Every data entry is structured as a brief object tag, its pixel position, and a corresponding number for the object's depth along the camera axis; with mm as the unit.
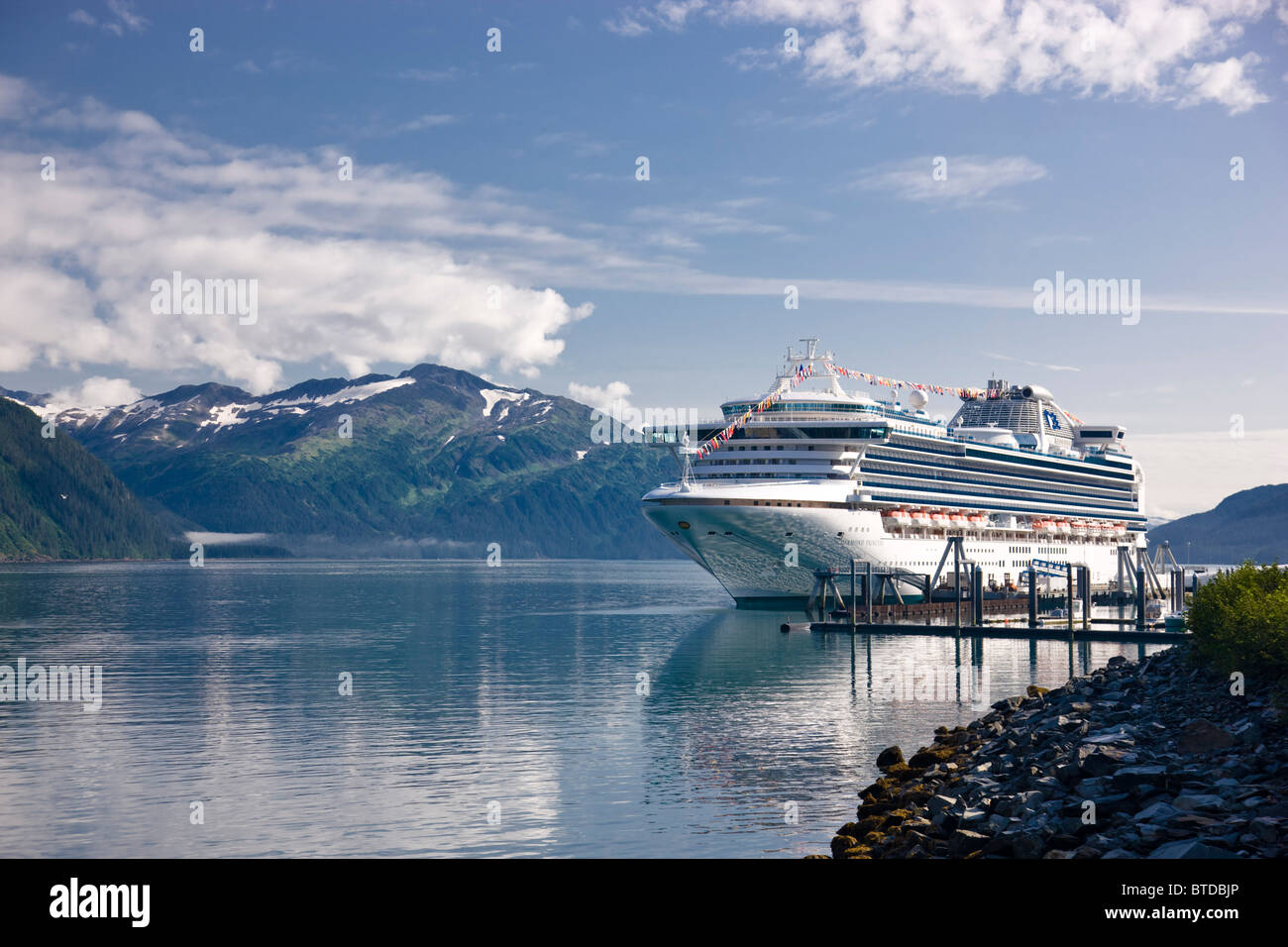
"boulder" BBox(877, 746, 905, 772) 33281
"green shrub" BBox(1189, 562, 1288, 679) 31156
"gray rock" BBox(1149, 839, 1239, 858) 18109
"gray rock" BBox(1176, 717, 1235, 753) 25623
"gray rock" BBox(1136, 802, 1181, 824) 20297
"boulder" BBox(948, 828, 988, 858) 20922
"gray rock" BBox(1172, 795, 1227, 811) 20562
